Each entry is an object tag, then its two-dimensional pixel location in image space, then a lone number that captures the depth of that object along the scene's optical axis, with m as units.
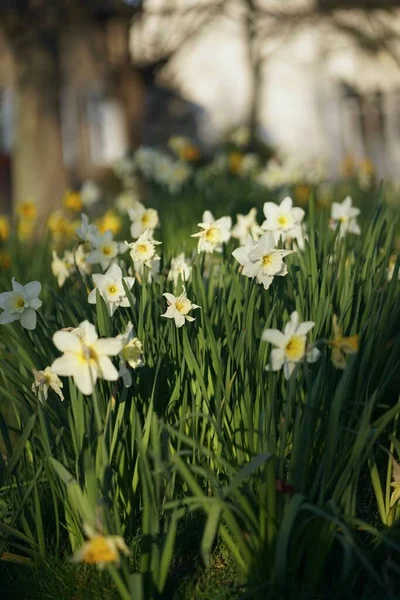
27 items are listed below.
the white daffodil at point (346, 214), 2.62
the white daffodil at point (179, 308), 1.72
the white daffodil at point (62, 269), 2.51
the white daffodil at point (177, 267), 2.19
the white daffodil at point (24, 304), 1.75
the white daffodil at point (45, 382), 1.65
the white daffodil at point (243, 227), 2.72
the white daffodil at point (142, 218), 2.53
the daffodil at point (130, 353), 1.56
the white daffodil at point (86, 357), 1.42
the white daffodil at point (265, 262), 1.78
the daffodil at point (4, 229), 3.83
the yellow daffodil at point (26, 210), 4.04
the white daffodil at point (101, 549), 1.17
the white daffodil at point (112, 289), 1.80
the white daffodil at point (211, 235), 2.12
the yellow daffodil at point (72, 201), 4.25
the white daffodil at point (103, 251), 2.30
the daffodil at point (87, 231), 2.34
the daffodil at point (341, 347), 1.39
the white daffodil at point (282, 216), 2.26
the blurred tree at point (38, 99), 6.49
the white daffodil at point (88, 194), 4.73
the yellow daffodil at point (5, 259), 3.30
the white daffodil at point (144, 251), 2.02
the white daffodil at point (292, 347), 1.47
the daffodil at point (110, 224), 3.74
